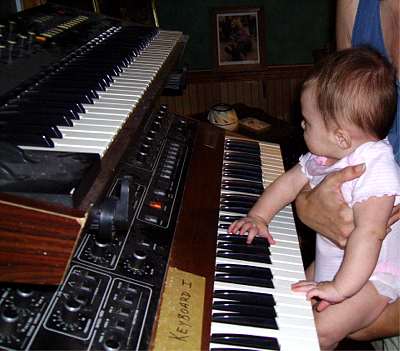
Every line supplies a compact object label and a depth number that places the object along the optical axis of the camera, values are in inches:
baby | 53.7
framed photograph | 161.5
